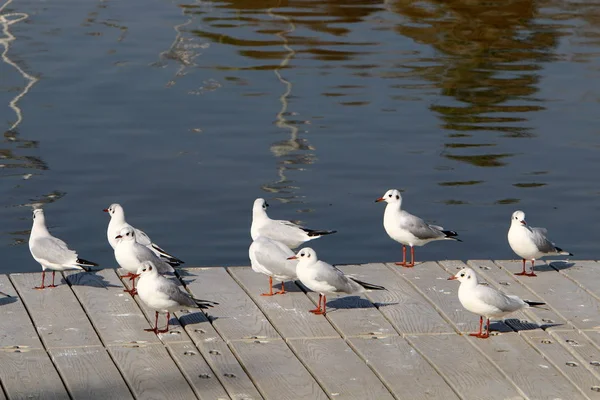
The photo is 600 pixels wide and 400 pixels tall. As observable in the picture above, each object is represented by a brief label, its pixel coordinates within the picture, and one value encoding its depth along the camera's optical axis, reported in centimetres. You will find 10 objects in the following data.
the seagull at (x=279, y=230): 1209
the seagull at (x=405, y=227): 1223
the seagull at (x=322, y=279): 1030
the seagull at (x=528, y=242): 1152
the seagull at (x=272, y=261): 1070
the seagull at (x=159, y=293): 979
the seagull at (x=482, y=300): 975
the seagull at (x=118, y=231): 1142
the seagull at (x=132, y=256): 1089
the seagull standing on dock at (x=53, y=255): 1091
